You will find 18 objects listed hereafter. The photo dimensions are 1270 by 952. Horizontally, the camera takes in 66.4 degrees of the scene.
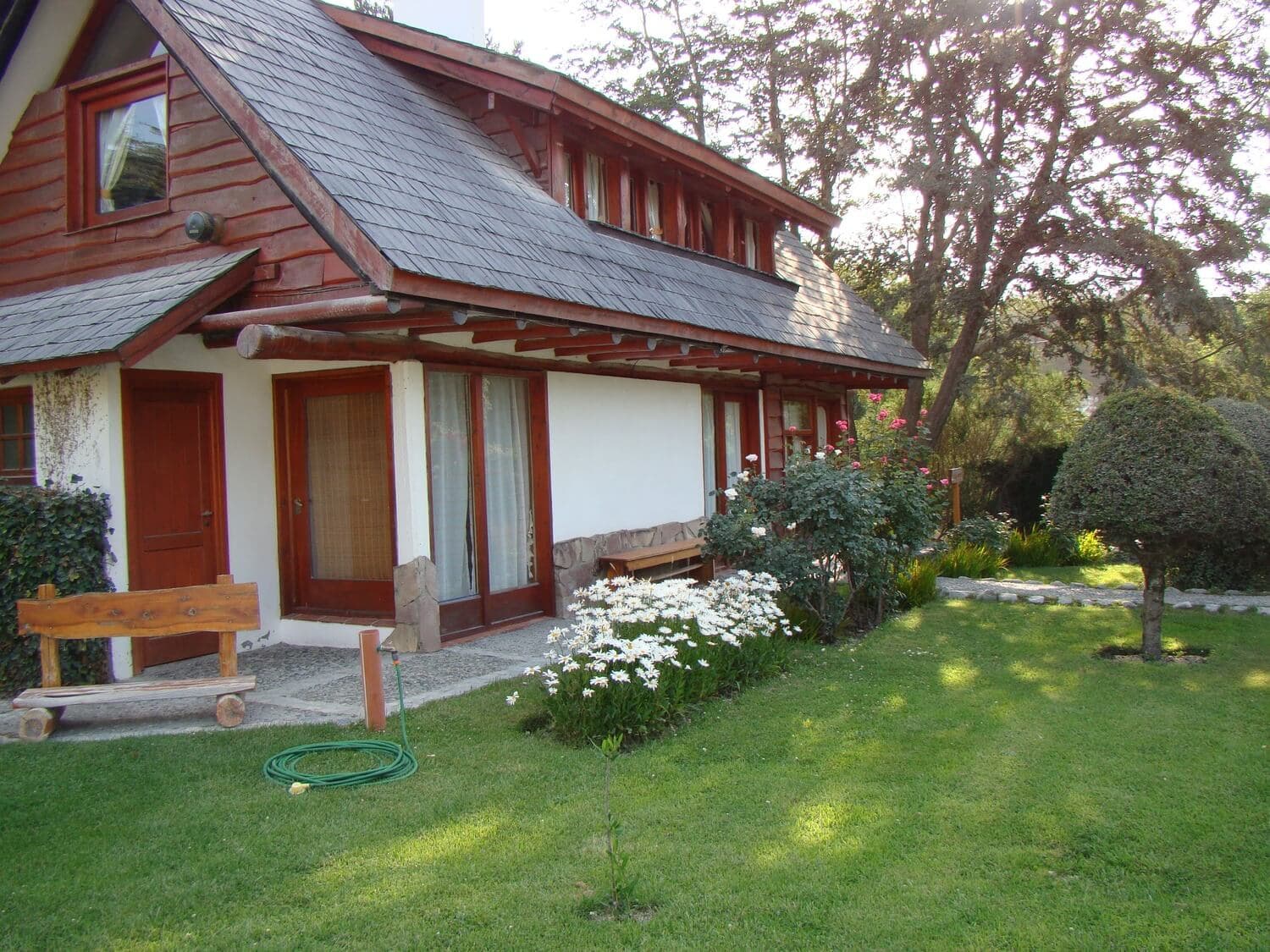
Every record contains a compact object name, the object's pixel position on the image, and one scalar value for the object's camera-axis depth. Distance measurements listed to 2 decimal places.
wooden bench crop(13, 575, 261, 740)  5.68
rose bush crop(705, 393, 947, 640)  7.98
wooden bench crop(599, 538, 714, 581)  9.36
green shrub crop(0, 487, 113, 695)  6.50
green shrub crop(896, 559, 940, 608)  10.20
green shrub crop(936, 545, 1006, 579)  12.89
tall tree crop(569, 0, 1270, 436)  16.67
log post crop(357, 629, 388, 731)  5.47
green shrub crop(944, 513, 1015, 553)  14.38
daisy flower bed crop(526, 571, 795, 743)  5.41
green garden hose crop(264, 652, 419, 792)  4.75
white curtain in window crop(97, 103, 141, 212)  8.41
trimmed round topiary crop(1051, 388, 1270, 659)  7.08
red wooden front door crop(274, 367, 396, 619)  8.05
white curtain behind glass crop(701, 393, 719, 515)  12.13
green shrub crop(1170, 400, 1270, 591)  11.06
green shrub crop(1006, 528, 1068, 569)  14.63
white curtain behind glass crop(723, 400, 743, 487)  12.63
